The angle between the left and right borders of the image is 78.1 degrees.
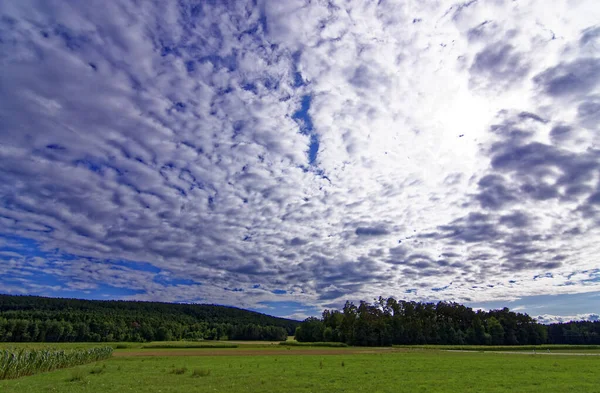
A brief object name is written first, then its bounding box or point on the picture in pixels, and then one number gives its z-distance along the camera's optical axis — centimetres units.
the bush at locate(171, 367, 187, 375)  3806
